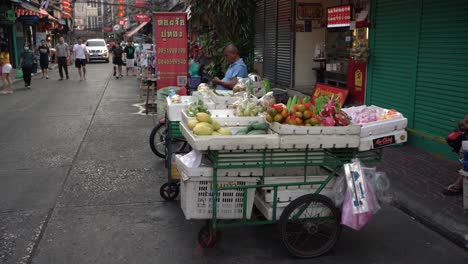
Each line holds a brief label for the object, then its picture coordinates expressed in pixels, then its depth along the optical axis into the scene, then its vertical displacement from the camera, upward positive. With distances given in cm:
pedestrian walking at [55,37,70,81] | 2266 -62
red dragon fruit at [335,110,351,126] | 429 -68
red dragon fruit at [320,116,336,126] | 427 -69
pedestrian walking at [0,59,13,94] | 1759 -130
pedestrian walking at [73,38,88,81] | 2275 -63
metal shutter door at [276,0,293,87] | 1361 -10
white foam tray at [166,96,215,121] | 591 -84
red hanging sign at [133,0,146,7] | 3940 +306
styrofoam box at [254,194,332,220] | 433 -149
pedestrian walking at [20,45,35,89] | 1917 -88
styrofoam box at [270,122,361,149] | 412 -80
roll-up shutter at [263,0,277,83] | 1509 -2
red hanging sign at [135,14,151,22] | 3803 +179
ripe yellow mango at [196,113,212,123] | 440 -68
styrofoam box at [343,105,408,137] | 428 -74
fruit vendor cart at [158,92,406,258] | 412 -120
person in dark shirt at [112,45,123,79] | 2419 -84
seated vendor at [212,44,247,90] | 714 -44
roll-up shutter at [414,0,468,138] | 684 -37
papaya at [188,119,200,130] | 440 -74
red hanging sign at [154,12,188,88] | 1141 -16
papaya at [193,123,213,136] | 418 -76
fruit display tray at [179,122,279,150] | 399 -83
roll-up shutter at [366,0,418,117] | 800 -20
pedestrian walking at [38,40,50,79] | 2390 -81
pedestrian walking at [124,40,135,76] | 2498 -71
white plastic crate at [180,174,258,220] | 423 -137
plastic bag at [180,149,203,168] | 427 -105
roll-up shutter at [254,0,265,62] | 1630 +43
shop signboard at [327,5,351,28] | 1016 +56
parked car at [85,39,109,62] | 3988 -75
